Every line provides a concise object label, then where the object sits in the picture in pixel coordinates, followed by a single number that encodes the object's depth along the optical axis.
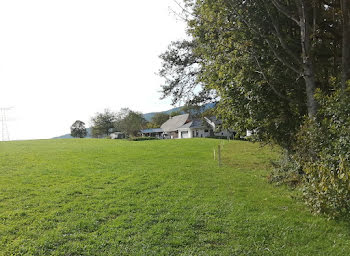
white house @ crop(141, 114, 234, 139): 57.69
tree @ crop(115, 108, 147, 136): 74.56
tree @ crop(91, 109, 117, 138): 95.62
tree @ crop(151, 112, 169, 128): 95.12
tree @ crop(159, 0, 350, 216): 8.27
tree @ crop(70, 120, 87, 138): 106.18
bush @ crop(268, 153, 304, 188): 9.15
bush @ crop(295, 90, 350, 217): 5.41
